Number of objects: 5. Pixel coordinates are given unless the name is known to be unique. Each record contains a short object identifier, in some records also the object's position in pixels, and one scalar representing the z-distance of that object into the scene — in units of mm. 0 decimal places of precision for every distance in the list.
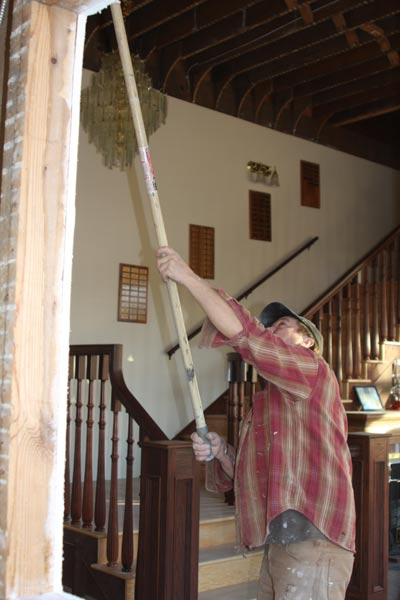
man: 2014
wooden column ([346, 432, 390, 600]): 3963
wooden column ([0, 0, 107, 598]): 1508
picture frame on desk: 7195
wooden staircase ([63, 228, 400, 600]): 3305
